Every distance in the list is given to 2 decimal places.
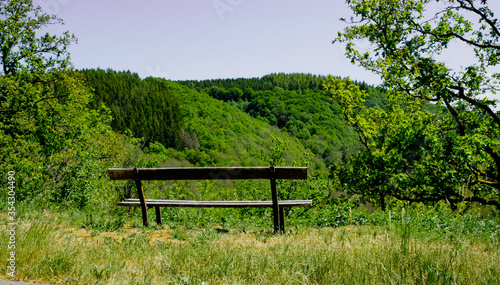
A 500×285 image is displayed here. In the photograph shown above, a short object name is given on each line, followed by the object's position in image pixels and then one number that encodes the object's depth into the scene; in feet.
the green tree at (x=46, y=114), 42.63
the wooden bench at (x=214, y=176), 16.80
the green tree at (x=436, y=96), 32.27
